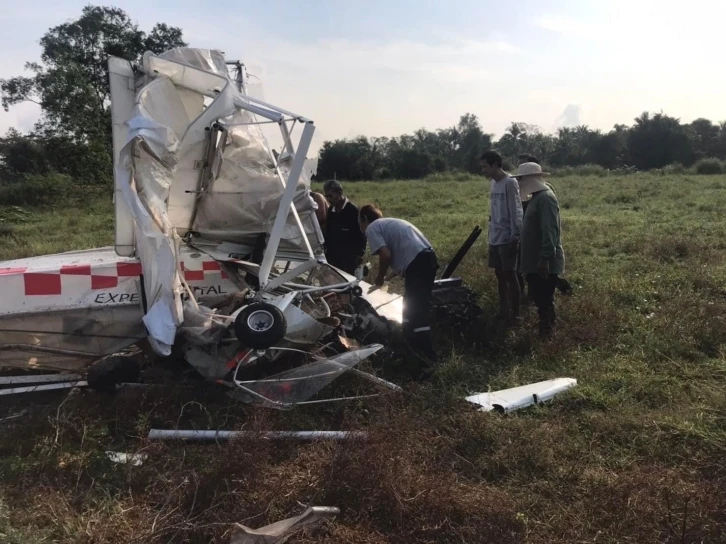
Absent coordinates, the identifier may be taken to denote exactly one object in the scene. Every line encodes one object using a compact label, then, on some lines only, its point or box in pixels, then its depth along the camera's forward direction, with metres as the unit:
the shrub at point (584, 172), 30.09
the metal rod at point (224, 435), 3.55
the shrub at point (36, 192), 18.94
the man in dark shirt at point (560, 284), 6.64
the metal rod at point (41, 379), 4.57
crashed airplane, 4.04
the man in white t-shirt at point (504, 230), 5.76
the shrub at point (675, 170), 30.52
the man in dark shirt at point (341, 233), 6.38
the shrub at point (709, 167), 30.72
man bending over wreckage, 4.82
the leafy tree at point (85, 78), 24.86
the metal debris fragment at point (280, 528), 2.51
